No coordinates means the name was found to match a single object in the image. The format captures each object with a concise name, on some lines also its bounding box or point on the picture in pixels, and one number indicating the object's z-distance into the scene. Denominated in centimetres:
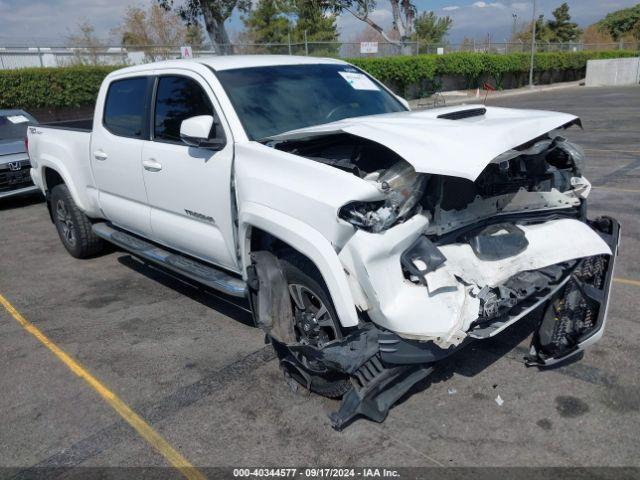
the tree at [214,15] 2645
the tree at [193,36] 3806
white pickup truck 291
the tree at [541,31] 7025
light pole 3606
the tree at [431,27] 7781
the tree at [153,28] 3606
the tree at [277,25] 5494
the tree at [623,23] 6544
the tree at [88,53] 2319
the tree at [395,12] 3528
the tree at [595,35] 6812
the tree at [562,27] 6912
